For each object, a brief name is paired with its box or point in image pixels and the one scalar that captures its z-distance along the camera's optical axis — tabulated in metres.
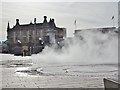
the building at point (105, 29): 48.76
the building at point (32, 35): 94.62
